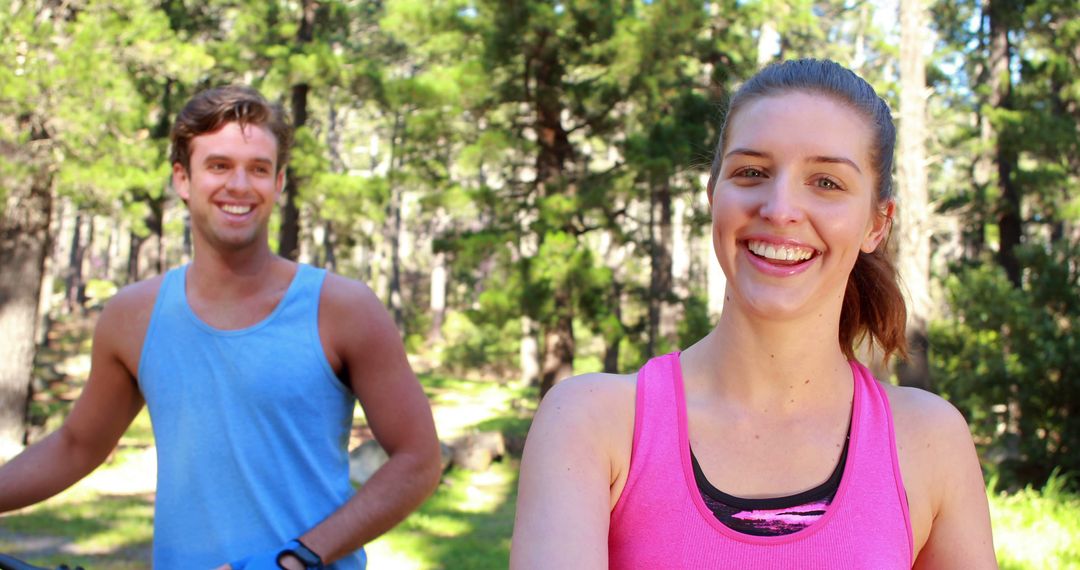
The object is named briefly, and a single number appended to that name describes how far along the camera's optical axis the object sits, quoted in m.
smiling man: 2.30
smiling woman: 1.39
